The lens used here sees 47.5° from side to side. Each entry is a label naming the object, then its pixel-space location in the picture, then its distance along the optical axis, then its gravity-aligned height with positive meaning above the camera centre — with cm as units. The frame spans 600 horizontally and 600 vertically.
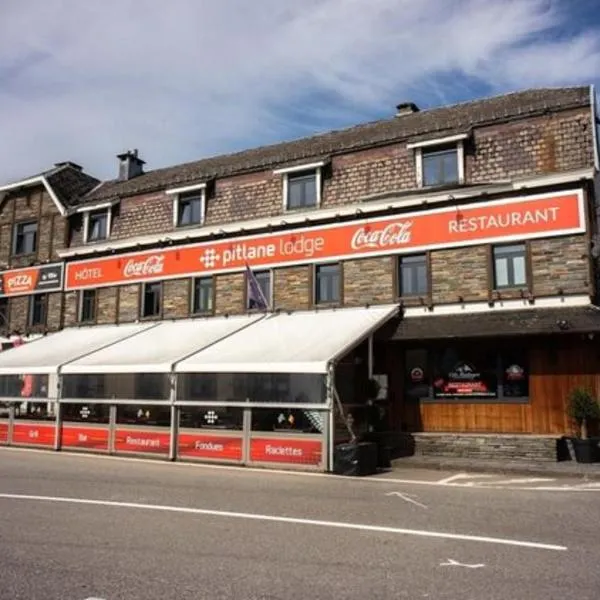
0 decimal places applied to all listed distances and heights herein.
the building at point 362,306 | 1561 +256
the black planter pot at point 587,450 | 1440 -99
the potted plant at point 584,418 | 1442 -32
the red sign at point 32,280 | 2577 +451
